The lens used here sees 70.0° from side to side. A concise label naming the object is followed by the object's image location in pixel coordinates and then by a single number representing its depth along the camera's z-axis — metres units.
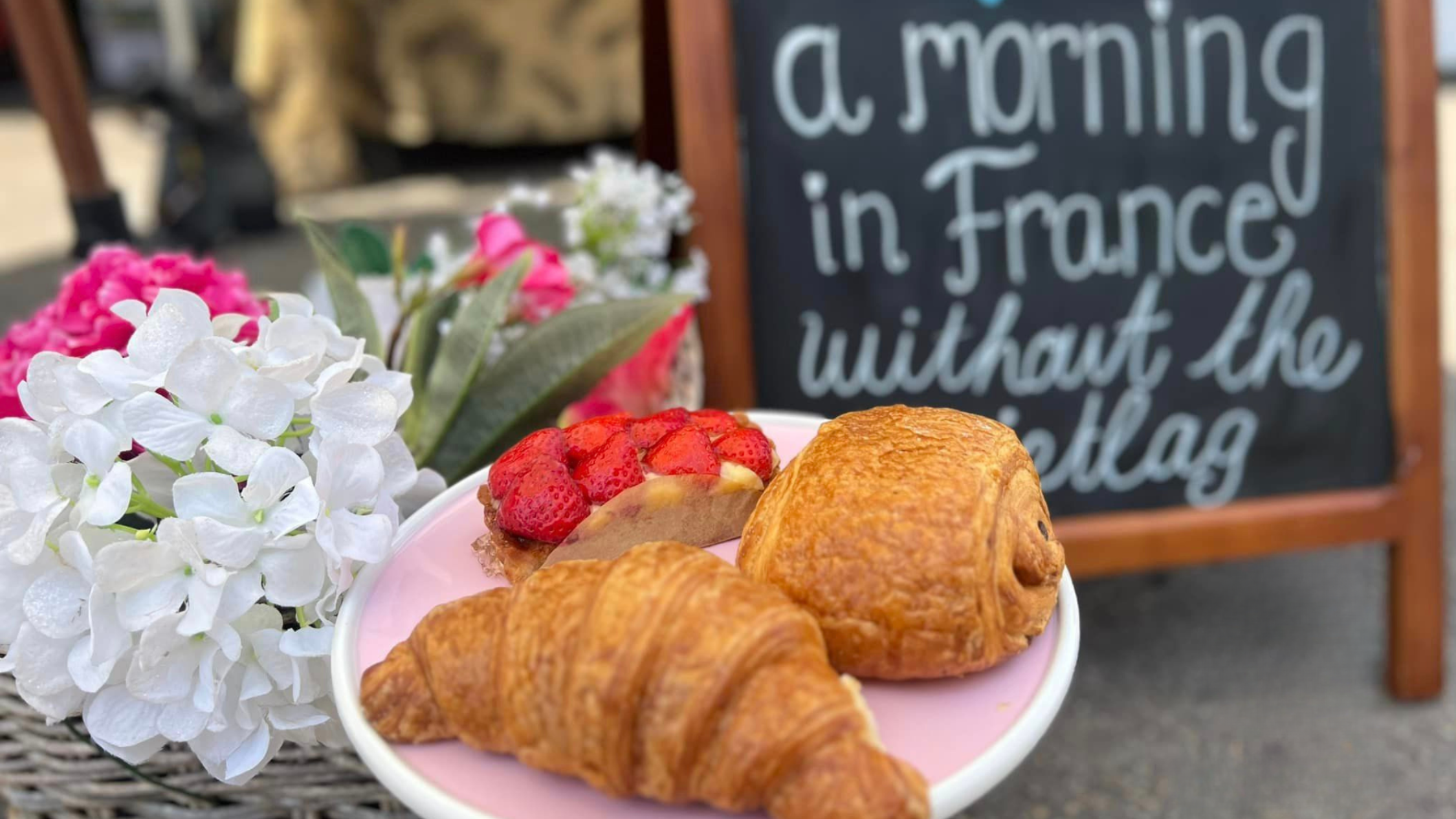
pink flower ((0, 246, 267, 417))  0.77
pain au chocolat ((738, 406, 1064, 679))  0.56
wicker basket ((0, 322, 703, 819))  0.73
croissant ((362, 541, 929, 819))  0.48
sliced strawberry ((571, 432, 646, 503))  0.66
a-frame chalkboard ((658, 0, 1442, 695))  1.23
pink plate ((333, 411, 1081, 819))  0.51
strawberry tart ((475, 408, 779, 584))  0.65
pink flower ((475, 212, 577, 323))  0.97
